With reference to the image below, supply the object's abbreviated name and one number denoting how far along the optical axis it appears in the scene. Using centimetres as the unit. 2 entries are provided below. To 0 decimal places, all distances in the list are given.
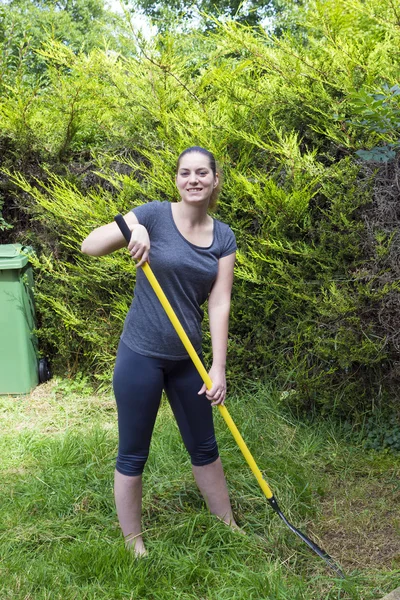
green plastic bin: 482
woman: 256
